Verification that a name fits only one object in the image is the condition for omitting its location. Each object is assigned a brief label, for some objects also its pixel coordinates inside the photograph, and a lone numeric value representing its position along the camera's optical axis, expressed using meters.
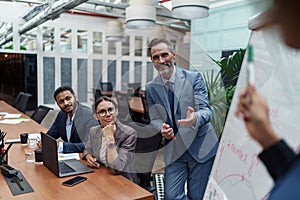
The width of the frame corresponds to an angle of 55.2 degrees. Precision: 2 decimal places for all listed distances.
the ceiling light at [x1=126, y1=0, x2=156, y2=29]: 3.32
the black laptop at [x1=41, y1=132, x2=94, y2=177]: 1.67
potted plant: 3.27
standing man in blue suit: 2.00
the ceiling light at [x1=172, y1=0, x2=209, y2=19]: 2.82
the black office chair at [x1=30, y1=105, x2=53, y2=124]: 4.04
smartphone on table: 1.54
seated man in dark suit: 2.47
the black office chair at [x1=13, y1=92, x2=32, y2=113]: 5.23
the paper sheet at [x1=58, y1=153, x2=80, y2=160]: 2.04
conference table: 1.41
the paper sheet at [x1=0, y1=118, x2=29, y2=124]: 3.55
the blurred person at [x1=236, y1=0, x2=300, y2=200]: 0.46
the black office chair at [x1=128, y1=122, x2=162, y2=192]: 1.99
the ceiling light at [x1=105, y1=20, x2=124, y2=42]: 5.86
